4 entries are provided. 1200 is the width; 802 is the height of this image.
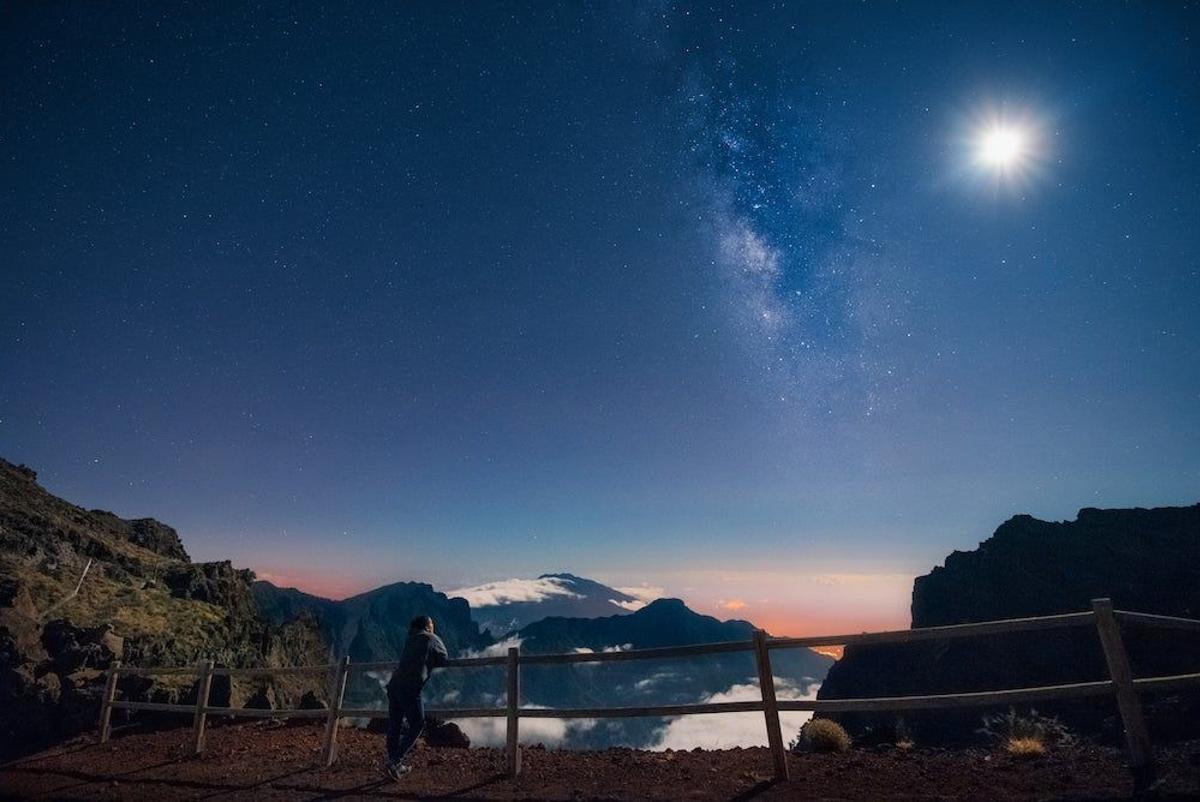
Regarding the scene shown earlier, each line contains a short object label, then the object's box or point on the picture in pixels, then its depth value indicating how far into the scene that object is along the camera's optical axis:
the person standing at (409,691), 8.49
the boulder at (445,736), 13.15
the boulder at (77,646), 18.61
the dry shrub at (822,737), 9.99
